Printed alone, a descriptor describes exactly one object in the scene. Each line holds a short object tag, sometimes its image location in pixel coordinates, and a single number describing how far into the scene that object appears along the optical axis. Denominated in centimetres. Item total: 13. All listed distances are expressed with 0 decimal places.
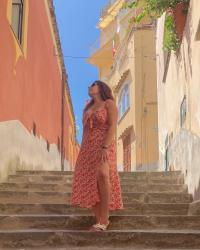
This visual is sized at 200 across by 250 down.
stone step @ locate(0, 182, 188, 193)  716
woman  477
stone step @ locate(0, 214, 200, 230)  514
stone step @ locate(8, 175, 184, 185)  779
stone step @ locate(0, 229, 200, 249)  448
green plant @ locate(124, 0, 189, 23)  884
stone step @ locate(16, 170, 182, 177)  827
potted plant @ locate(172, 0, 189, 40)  869
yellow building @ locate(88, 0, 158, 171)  1795
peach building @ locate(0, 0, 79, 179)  789
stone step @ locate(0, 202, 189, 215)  580
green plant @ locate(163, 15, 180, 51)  914
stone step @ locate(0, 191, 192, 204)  649
